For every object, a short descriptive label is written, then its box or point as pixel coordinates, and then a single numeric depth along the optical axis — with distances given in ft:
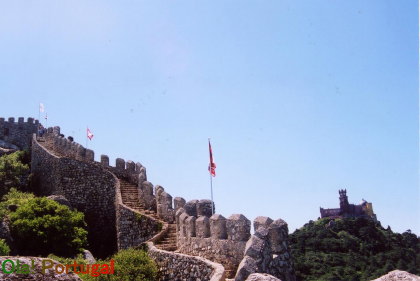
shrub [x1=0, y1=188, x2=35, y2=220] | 62.85
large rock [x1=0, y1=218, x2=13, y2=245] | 56.19
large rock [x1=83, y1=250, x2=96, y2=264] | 56.29
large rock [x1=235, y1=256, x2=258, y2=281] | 20.24
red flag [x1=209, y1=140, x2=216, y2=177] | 48.24
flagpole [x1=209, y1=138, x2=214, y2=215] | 46.37
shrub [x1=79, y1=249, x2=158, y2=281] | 40.22
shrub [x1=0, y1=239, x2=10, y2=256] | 48.48
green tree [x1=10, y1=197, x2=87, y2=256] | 57.36
